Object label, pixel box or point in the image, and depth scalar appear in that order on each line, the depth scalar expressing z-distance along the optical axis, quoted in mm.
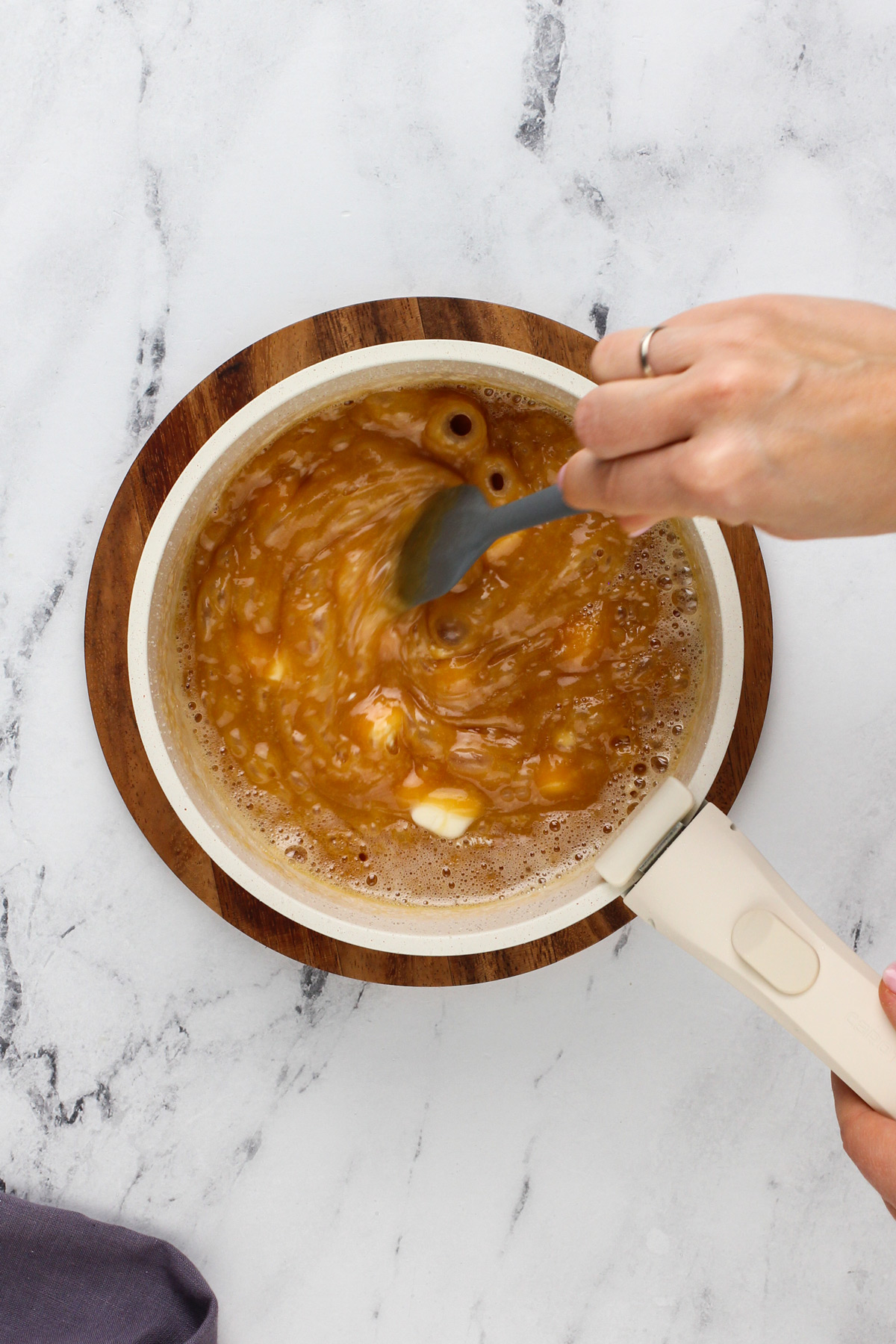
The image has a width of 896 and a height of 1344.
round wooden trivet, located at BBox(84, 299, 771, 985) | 784
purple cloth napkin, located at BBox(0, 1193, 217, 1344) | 835
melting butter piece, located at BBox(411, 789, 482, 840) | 809
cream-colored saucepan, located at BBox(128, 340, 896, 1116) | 727
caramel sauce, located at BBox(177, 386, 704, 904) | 797
